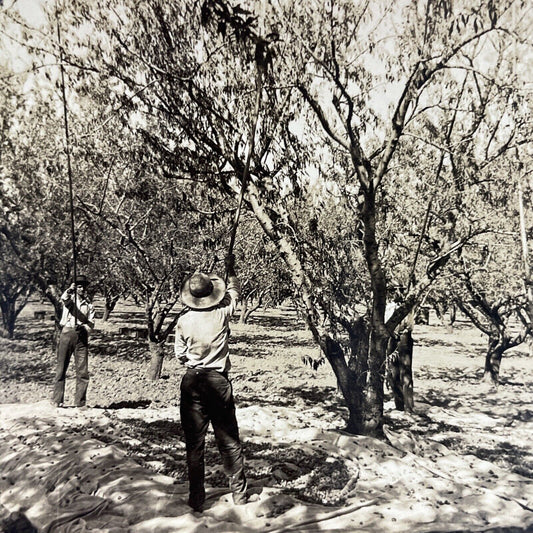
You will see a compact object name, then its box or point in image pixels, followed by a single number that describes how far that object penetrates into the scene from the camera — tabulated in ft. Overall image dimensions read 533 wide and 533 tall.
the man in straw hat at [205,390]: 9.97
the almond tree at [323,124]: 13.11
